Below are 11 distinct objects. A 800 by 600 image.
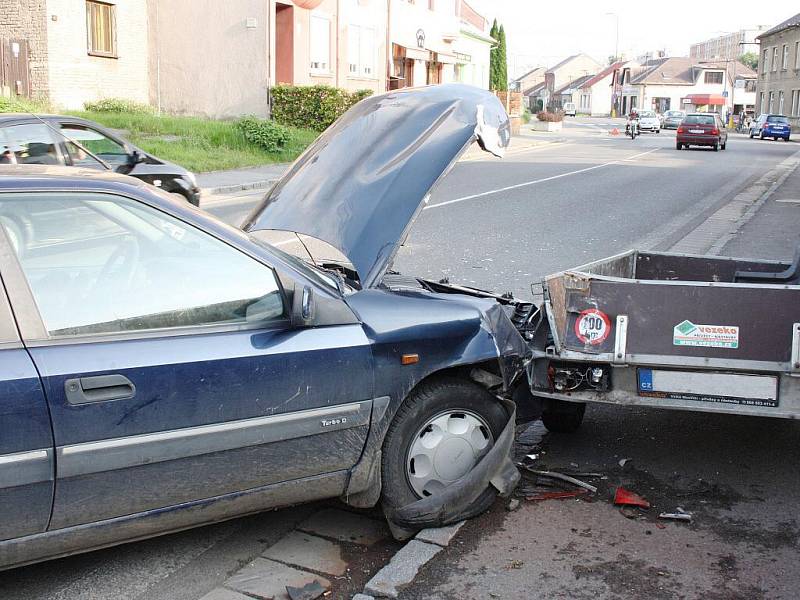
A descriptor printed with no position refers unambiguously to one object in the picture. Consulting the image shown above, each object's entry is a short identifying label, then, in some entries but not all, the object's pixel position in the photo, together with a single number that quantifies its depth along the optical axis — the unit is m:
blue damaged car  3.15
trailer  4.31
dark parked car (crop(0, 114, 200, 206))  10.68
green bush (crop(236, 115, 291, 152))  24.59
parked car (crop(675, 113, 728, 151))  39.94
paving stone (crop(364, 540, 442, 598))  3.51
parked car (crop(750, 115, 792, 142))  55.33
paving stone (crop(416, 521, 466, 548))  3.92
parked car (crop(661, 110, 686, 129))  74.81
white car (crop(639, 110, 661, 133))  66.62
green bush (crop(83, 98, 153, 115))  26.56
